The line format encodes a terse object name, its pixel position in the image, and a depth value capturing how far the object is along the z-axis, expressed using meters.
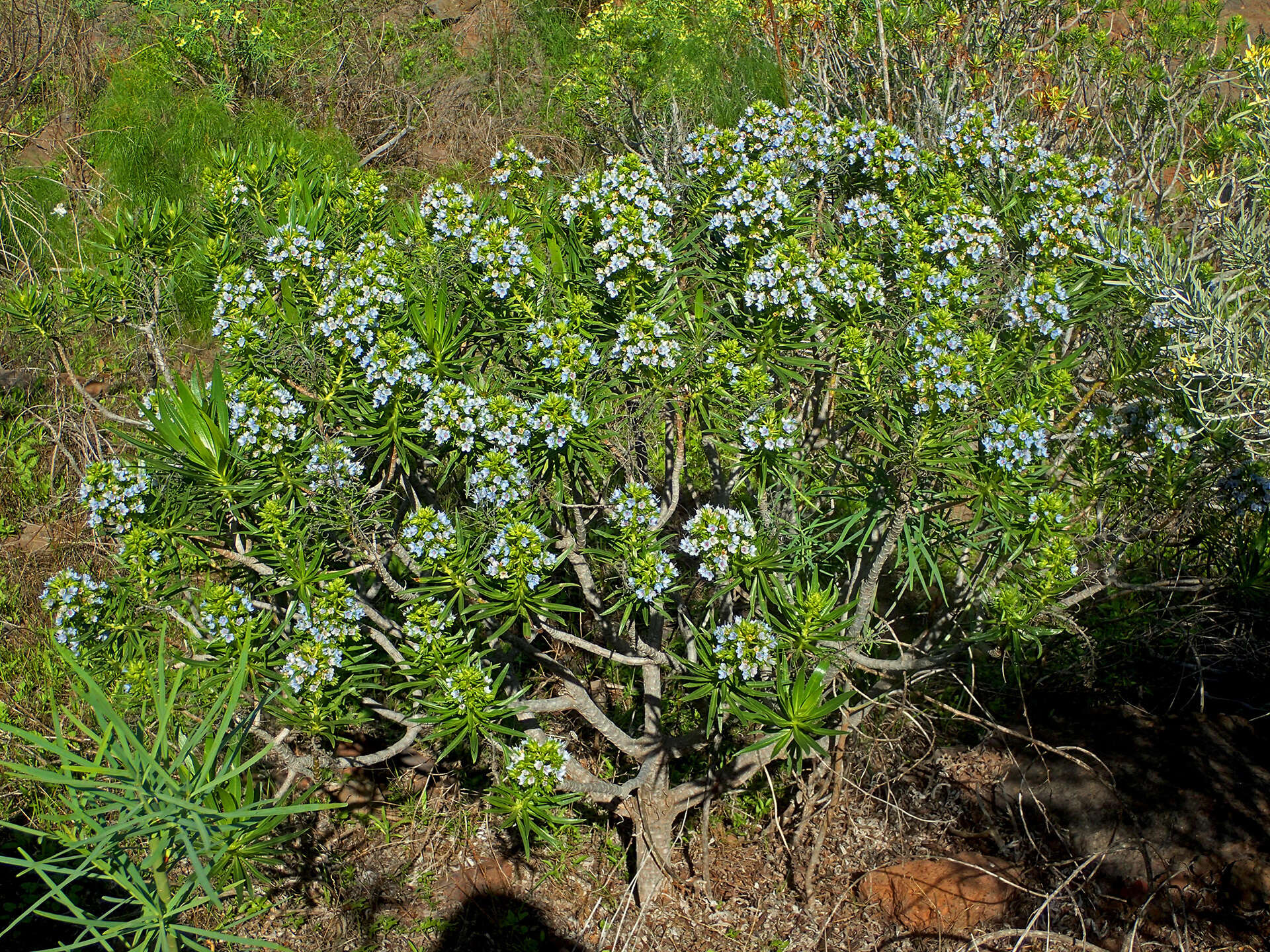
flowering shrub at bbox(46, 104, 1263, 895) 2.56
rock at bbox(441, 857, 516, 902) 3.88
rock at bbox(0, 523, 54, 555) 5.20
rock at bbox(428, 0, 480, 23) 9.16
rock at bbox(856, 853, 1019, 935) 3.26
